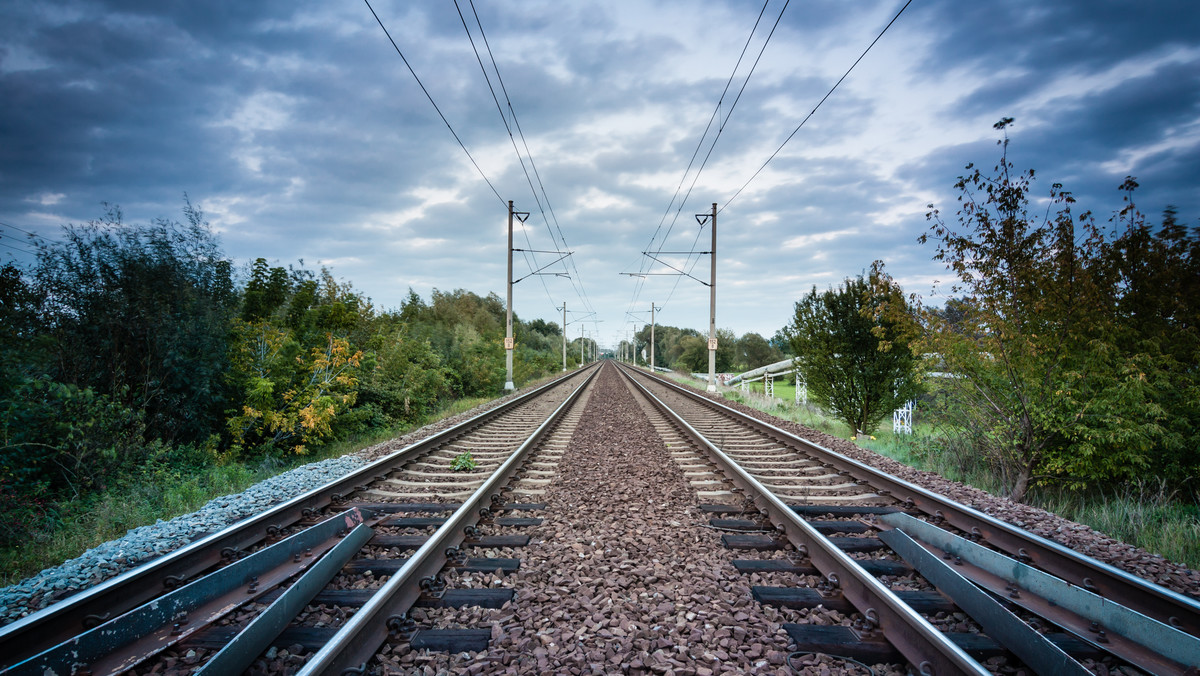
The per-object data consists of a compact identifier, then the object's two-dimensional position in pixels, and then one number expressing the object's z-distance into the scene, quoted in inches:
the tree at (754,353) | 3162.2
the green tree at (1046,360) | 246.8
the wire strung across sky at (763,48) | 304.6
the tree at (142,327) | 289.3
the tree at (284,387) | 370.6
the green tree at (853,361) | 467.8
